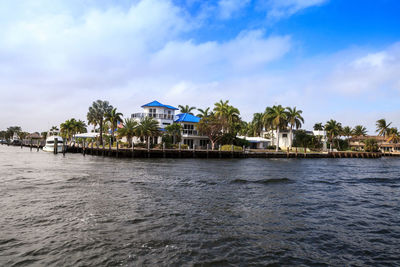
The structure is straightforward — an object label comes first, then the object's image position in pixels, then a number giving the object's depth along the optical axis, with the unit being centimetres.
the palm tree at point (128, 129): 5159
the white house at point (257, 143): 6840
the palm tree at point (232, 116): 6294
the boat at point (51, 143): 5559
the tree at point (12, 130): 18172
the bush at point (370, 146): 7788
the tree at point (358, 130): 10438
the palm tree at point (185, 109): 8812
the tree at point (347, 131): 9562
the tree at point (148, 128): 5128
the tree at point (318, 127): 9624
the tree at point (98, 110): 7162
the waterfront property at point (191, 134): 6294
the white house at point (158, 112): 6262
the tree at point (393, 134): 9169
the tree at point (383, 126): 9581
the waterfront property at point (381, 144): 9244
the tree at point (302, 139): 7319
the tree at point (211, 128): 5747
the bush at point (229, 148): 5454
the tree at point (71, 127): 8606
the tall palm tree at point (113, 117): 6694
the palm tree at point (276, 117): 6412
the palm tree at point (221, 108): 6281
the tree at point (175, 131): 5625
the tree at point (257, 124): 8399
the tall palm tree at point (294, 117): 6712
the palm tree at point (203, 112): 6481
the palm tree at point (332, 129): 8188
